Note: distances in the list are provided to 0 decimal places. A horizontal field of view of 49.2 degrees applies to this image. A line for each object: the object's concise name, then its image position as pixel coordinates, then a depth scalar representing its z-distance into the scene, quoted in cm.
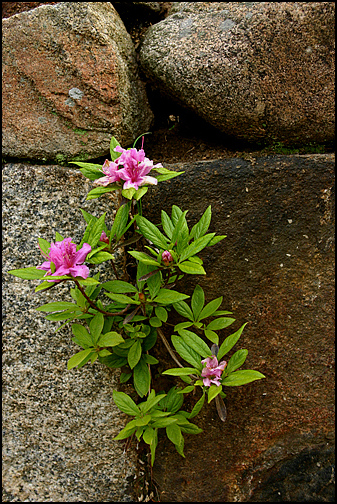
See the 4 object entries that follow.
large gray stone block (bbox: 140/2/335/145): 116
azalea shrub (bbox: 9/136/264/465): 91
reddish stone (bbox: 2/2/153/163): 119
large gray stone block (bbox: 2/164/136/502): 125
